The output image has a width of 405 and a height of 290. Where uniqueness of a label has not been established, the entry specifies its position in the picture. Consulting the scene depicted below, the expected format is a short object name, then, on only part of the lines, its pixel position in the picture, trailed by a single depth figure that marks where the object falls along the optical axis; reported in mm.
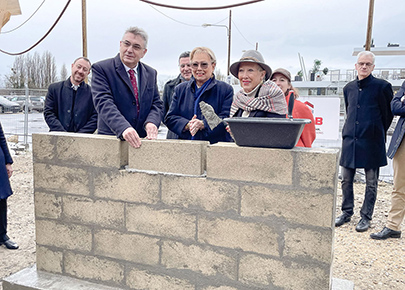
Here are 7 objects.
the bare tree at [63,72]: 51569
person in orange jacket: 4320
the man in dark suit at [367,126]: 5086
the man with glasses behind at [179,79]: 4965
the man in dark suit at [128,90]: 3209
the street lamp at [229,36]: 30156
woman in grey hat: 2965
